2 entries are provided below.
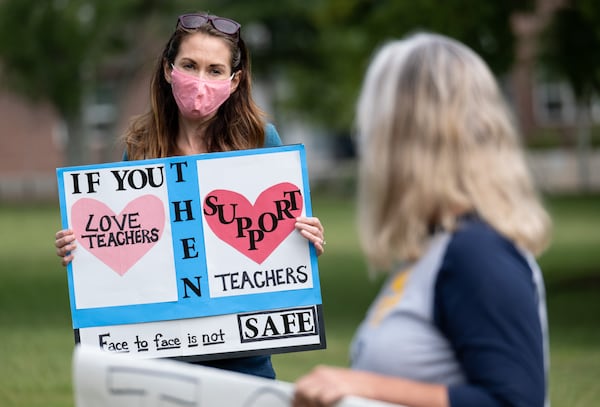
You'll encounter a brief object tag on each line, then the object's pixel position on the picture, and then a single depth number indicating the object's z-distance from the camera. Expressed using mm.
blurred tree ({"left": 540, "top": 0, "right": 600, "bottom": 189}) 15888
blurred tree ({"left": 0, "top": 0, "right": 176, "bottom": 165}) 40250
